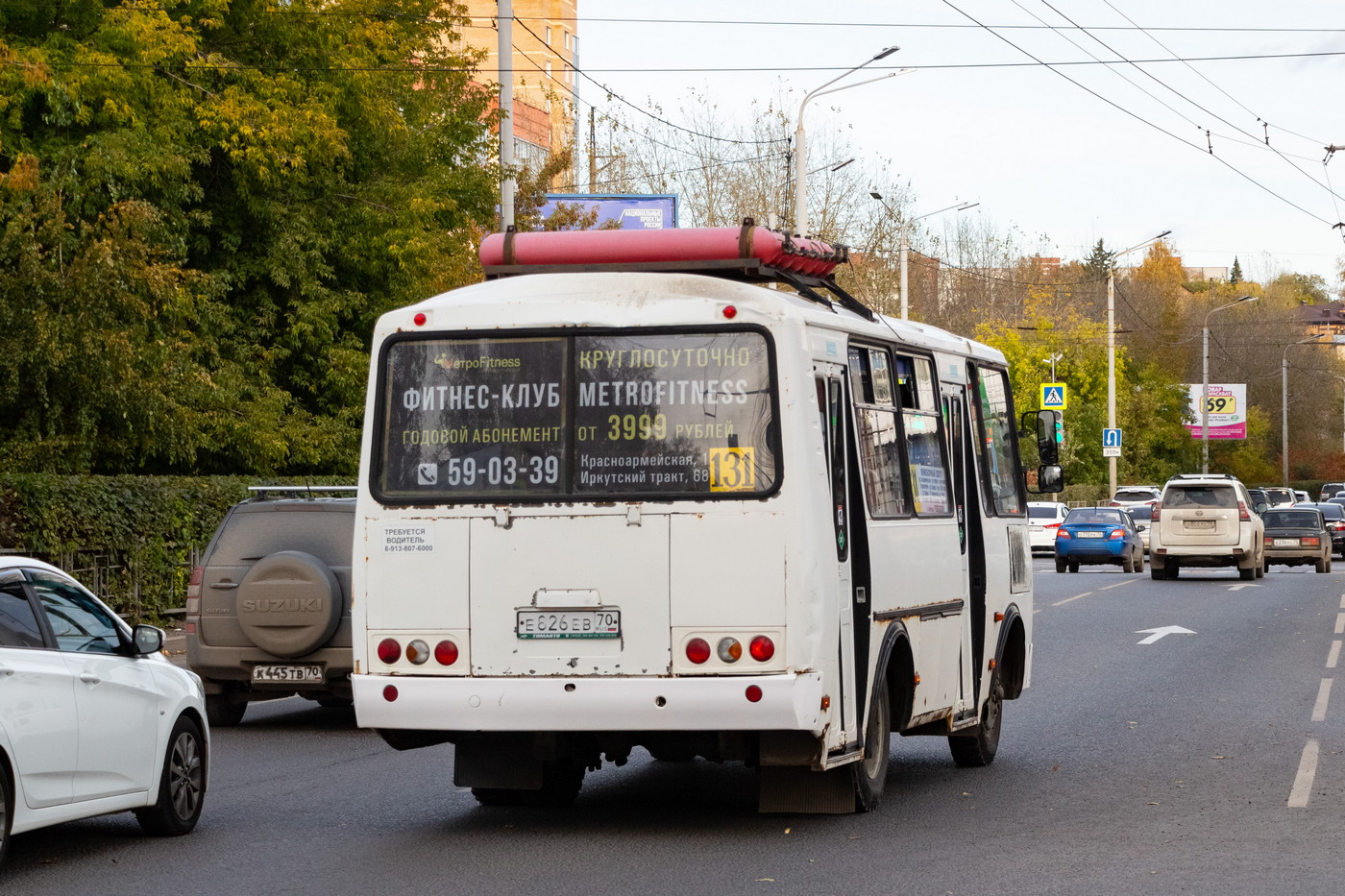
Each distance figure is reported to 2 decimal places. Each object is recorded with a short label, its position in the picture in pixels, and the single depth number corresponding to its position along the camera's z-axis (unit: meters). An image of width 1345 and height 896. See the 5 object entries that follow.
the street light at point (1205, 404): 79.89
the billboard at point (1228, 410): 102.00
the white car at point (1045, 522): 55.47
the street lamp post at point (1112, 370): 63.79
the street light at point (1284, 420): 107.12
